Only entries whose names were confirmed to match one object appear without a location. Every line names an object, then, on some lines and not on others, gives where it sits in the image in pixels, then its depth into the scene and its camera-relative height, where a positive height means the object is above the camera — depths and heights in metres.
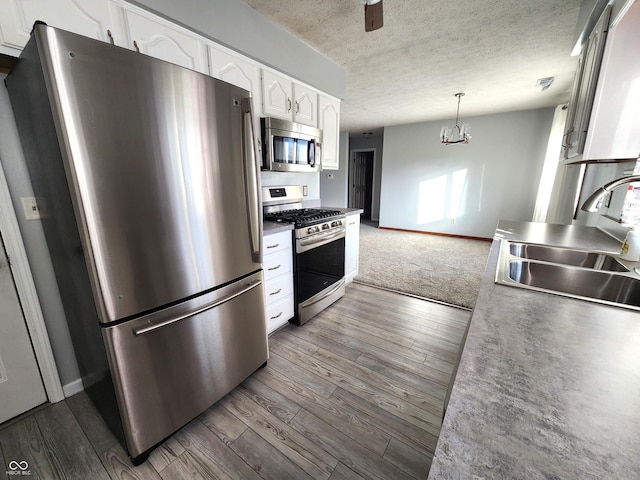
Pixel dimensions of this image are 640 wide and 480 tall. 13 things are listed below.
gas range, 2.15 -0.58
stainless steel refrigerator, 0.91 -0.14
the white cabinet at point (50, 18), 1.04 +0.71
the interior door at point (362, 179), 7.86 +0.07
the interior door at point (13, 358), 1.37 -0.95
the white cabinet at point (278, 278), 1.92 -0.74
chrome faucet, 1.01 -0.04
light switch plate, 1.36 -0.14
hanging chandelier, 3.72 +0.70
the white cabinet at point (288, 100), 2.11 +0.72
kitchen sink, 1.12 -0.45
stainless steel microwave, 2.12 +0.31
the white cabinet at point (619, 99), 1.22 +0.40
